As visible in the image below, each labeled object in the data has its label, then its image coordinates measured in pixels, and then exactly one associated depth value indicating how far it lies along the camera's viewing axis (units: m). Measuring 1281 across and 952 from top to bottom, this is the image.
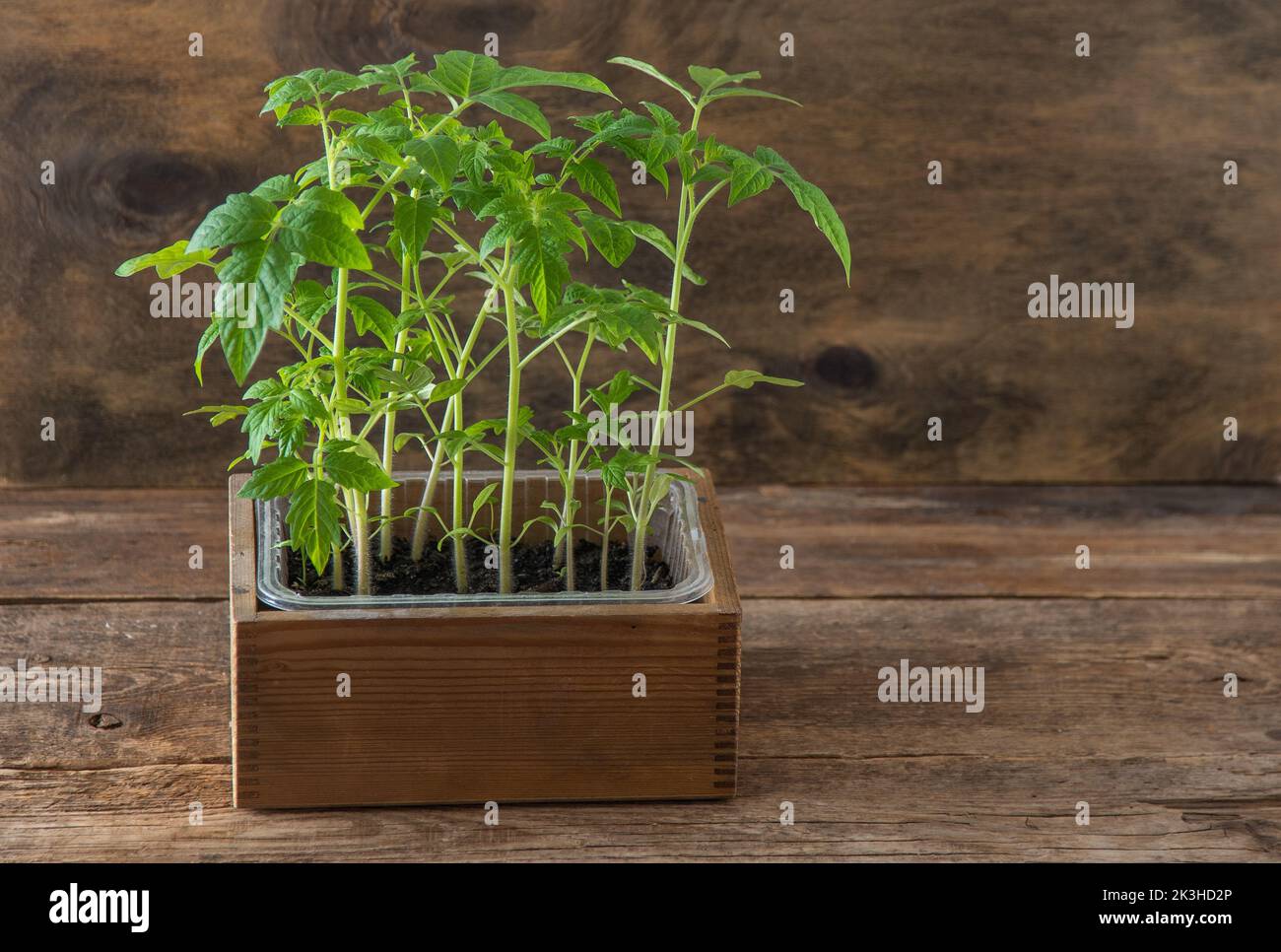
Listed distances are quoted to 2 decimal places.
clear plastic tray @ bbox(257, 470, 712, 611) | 1.21
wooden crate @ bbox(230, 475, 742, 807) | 1.19
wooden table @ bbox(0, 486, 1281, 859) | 1.24
